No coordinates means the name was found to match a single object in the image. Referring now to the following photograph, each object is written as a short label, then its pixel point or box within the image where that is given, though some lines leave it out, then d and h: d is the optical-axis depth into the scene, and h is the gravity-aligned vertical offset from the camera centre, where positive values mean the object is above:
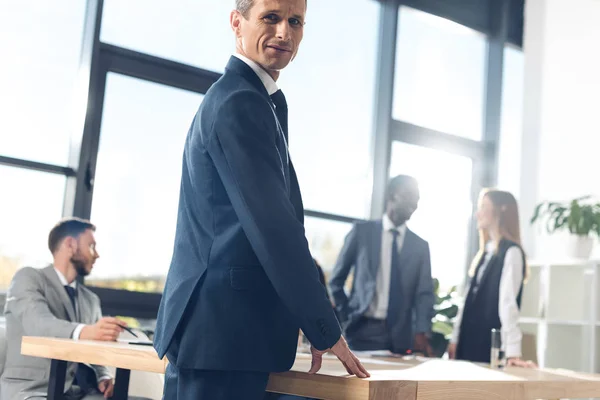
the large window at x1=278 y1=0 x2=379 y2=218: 5.30 +1.31
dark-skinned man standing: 3.81 +0.10
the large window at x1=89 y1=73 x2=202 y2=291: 4.39 +0.56
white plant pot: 5.09 +0.45
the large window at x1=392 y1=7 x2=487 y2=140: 5.89 +1.75
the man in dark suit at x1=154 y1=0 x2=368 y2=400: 1.38 +0.03
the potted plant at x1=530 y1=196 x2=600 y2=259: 5.08 +0.58
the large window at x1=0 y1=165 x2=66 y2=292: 4.08 +0.30
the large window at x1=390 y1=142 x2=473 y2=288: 5.89 +0.78
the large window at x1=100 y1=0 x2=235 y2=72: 4.51 +1.49
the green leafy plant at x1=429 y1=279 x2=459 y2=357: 5.38 -0.10
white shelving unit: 5.09 +0.01
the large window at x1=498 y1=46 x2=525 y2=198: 6.27 +1.48
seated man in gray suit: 2.83 -0.15
